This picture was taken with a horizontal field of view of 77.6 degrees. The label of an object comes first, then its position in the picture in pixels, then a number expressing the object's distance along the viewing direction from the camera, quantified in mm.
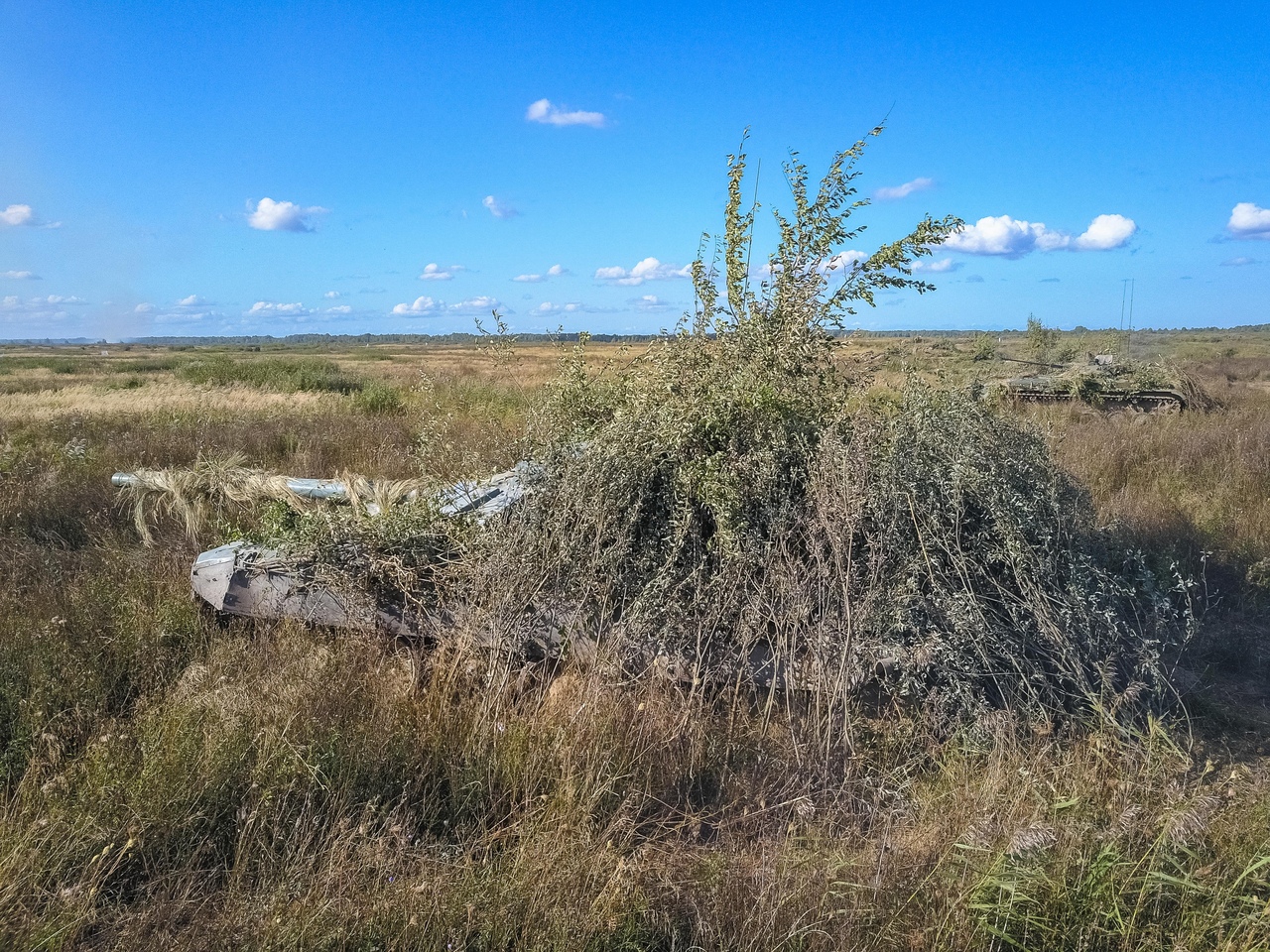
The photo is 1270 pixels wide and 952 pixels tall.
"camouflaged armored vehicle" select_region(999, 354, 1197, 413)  14672
